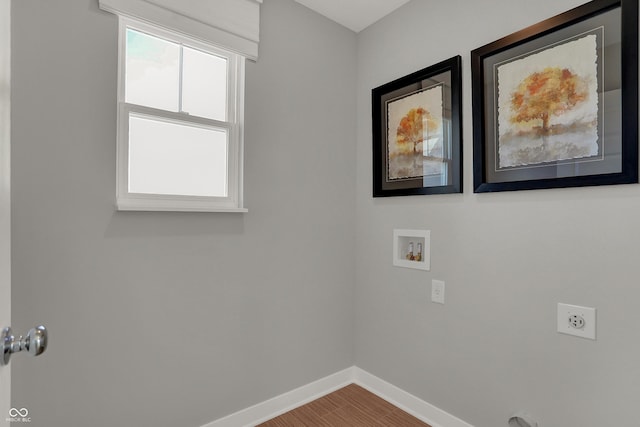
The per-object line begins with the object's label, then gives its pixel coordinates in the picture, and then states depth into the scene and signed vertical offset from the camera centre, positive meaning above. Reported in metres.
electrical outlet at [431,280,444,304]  1.93 -0.42
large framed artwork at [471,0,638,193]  1.32 +0.52
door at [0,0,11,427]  0.75 +0.05
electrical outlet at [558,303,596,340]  1.40 -0.43
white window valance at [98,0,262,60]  1.55 +0.99
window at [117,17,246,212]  1.60 +0.49
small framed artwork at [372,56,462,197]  1.87 +0.52
